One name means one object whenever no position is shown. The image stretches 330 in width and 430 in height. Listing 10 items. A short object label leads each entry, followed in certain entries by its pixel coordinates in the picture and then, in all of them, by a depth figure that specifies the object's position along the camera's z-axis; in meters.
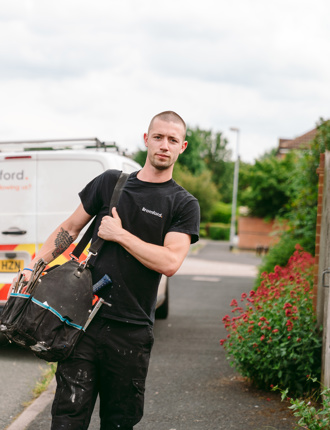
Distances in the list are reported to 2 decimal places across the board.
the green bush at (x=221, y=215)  65.62
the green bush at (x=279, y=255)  10.64
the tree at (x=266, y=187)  37.38
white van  6.27
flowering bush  4.68
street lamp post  38.62
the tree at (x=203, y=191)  57.41
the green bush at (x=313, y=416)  3.31
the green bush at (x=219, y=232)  60.34
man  2.93
